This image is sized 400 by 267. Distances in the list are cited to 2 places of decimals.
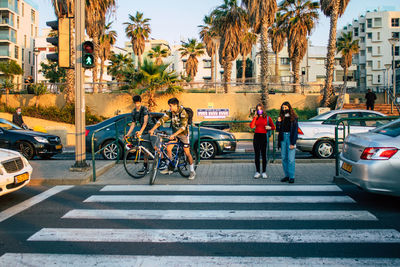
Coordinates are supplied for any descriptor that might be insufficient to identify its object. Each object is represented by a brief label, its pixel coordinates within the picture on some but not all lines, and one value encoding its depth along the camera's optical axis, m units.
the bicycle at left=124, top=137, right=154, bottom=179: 8.86
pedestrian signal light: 9.25
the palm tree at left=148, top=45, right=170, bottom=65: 46.84
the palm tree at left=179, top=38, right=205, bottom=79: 48.41
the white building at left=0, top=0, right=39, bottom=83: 55.00
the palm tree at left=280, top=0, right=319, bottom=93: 31.98
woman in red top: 8.77
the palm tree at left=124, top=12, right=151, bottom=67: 43.53
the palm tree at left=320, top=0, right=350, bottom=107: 25.36
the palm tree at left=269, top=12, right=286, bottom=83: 36.44
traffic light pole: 9.34
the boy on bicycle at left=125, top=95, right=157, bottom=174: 9.00
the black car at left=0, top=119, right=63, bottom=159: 12.60
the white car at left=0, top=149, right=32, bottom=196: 6.25
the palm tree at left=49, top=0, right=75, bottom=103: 25.75
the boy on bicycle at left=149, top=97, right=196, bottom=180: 8.35
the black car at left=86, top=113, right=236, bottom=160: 11.89
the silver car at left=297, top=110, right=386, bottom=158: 11.84
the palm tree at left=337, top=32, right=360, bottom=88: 53.03
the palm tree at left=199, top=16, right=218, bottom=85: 46.05
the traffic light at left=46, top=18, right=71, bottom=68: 9.14
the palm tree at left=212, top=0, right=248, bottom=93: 31.62
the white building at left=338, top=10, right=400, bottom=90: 62.62
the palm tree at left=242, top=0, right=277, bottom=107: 25.59
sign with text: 27.45
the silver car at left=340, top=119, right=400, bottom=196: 5.76
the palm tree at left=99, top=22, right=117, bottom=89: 43.00
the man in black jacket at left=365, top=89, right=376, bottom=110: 23.41
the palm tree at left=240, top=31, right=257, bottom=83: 43.88
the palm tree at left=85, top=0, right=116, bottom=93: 25.44
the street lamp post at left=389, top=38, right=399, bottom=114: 30.38
